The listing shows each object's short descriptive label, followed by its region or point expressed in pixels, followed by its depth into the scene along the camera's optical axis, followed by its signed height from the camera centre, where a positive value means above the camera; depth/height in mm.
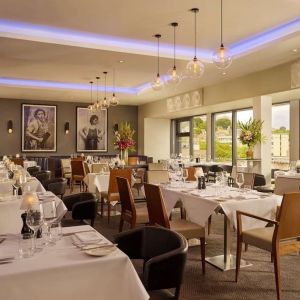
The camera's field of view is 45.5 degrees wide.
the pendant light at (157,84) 6454 +1228
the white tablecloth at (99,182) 6714 -581
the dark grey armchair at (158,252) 1889 -597
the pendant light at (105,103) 9633 +1306
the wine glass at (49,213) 1984 -349
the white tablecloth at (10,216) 3266 -595
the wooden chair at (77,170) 9539 -507
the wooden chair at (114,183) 5961 -531
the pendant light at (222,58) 4738 +1253
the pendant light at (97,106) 9962 +1286
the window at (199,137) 12805 +535
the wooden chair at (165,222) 3725 -769
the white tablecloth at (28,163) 10578 -374
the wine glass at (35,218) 1855 -348
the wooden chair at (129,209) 4477 -754
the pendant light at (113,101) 9155 +1291
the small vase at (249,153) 8477 -44
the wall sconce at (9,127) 12906 +883
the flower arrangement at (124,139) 8125 +282
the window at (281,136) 9680 +413
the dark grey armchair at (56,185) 5867 -566
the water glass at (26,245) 1748 -494
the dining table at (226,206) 3654 -577
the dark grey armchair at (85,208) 4520 -726
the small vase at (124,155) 8500 -103
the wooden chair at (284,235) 3049 -736
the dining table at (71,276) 1514 -552
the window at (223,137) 11602 +479
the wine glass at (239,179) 4244 -332
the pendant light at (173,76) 5832 +1244
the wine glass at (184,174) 5176 -329
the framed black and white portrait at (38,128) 13172 +875
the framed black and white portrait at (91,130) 13930 +835
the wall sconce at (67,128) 13672 +895
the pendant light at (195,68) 5180 +1219
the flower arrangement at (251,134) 8242 +395
